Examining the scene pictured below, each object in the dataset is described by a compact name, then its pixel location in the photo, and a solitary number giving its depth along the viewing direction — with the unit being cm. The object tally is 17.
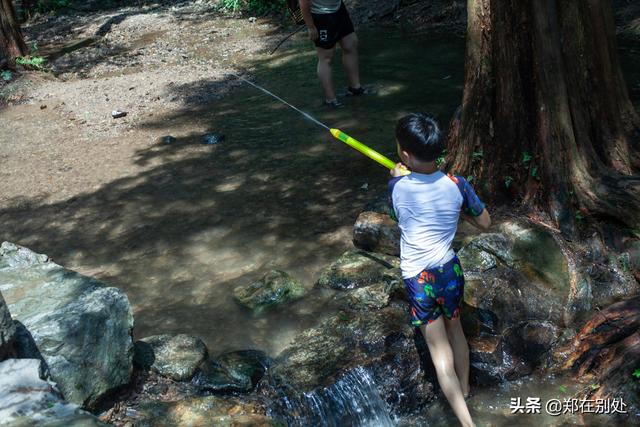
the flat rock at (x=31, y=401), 299
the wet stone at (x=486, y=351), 430
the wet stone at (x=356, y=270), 493
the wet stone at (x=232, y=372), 407
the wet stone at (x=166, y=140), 781
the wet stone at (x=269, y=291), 481
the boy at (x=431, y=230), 351
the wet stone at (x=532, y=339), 437
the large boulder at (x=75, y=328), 365
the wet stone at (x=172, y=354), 413
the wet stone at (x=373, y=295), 463
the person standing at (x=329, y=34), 773
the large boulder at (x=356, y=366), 408
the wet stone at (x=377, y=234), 522
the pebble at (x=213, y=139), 761
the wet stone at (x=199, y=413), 372
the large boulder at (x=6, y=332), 329
